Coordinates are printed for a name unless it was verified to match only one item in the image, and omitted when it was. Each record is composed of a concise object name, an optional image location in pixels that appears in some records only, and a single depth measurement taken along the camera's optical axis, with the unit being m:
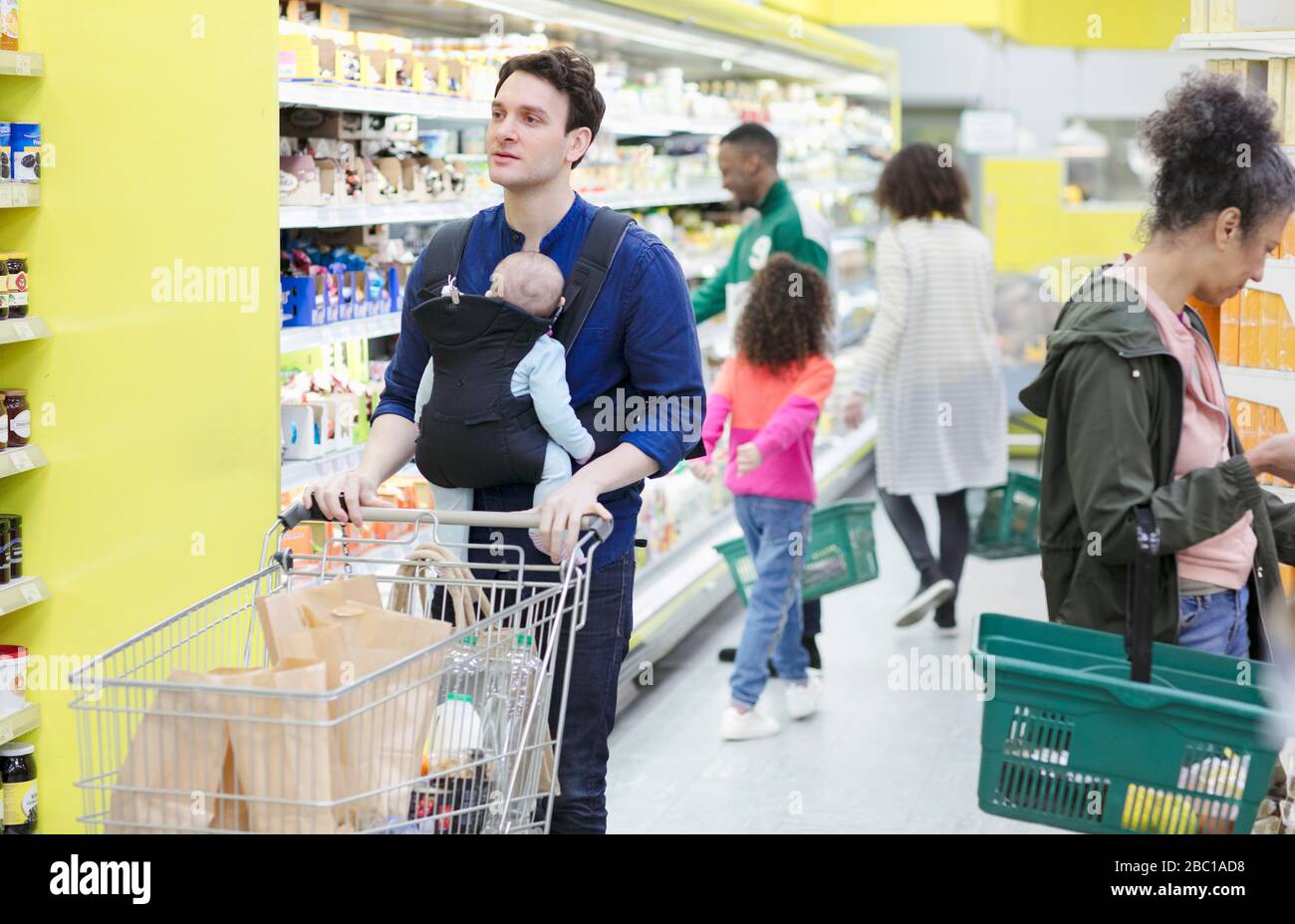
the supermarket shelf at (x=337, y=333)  3.80
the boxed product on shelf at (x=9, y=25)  3.52
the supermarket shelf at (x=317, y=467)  3.77
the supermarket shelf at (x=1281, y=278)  3.46
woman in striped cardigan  6.09
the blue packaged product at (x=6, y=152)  3.52
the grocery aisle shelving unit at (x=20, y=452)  3.48
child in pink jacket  4.93
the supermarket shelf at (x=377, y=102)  3.74
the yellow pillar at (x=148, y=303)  3.49
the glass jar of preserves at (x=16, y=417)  3.62
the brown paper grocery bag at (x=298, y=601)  2.14
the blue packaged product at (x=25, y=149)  3.54
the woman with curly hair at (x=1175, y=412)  2.34
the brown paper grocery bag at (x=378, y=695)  1.98
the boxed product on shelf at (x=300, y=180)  3.95
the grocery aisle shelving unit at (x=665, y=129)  4.00
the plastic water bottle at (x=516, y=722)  2.23
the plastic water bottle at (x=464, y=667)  2.20
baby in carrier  2.51
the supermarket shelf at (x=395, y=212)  3.80
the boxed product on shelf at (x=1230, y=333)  3.62
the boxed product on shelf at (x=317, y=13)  4.17
